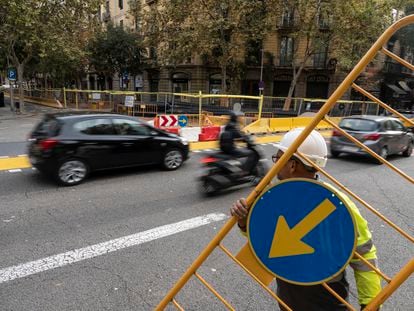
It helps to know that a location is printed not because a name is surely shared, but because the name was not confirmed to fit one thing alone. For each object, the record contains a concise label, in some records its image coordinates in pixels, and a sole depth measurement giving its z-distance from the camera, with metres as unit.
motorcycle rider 6.42
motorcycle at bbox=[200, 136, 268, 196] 6.24
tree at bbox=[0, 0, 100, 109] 18.92
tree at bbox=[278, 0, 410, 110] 22.59
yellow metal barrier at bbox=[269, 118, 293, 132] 16.67
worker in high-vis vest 1.63
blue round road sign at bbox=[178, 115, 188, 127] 14.35
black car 6.57
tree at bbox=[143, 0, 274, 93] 22.59
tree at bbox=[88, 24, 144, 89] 29.88
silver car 10.04
